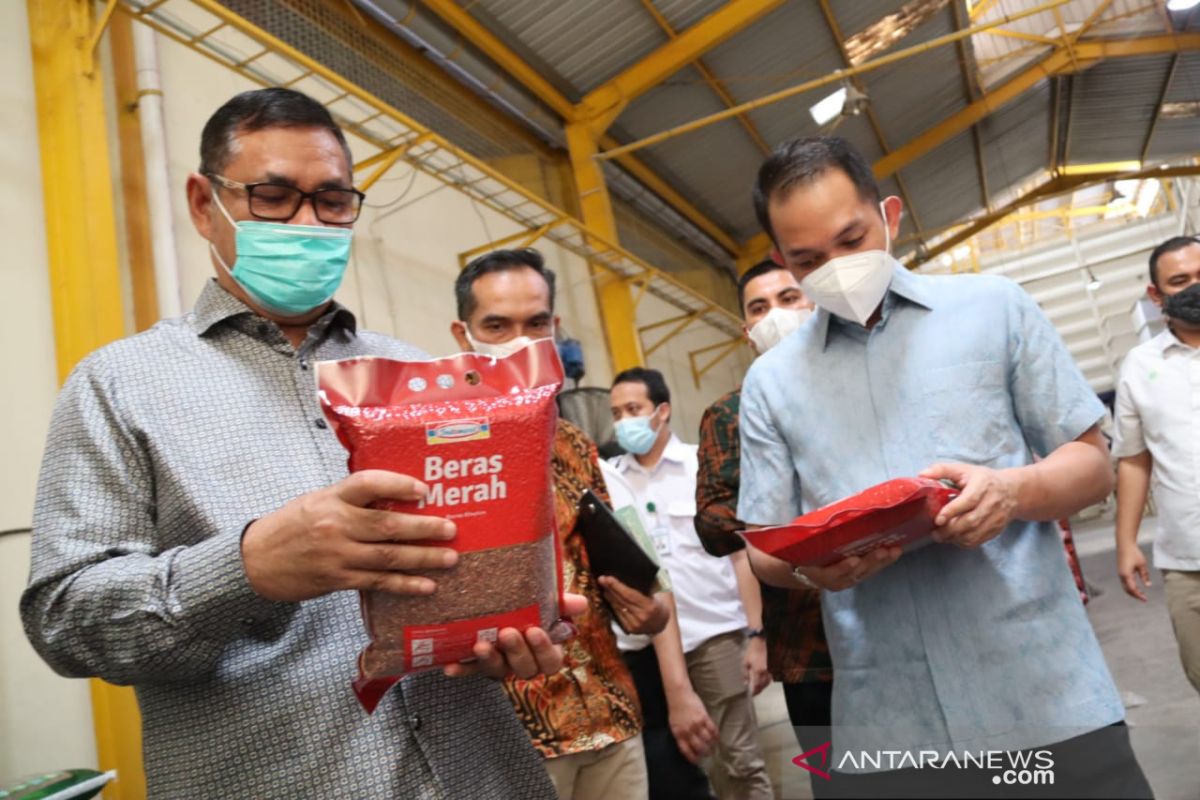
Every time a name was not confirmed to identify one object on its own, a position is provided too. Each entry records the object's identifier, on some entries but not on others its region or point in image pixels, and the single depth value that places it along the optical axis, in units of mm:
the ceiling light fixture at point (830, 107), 8062
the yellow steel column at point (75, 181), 3239
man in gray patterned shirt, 914
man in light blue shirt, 1331
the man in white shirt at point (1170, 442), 2897
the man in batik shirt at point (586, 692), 1765
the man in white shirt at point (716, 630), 3436
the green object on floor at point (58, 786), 1857
